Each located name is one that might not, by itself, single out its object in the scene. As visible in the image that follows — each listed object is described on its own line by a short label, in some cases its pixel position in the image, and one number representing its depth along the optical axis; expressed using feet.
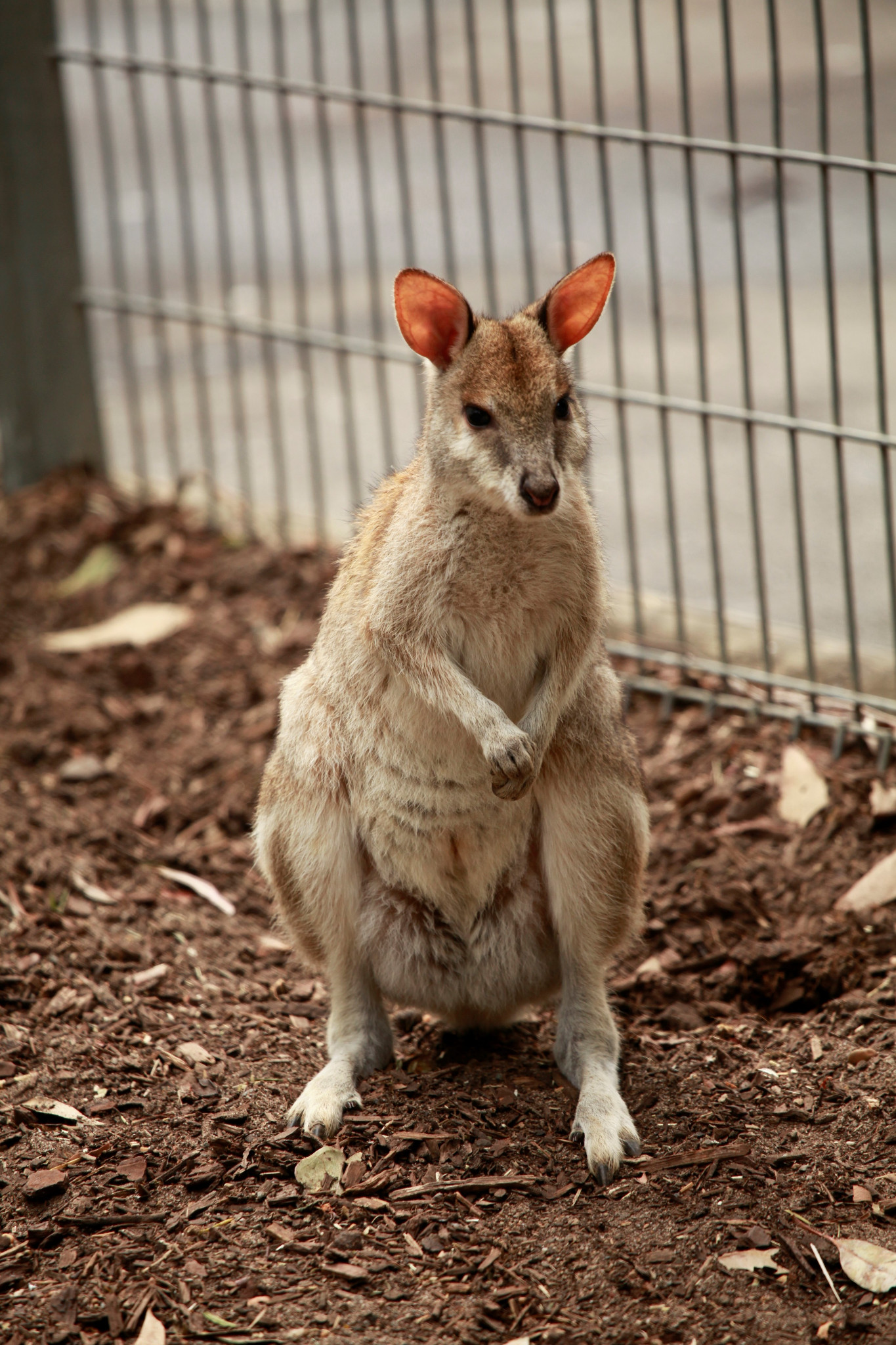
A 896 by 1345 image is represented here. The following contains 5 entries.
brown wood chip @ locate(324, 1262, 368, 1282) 17.49
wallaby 20.47
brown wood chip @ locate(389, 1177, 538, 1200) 19.11
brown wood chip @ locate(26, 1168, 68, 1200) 18.92
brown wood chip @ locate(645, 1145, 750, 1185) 19.70
